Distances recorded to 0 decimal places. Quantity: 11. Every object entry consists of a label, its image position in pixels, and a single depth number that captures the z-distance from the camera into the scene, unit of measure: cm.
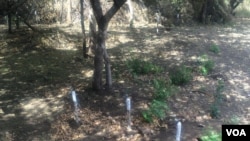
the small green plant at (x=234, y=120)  578
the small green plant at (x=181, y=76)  722
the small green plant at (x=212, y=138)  432
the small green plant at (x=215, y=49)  982
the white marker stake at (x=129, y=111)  510
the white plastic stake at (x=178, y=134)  415
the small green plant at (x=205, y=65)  796
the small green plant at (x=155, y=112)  550
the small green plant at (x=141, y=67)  757
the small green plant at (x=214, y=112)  601
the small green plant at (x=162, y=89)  629
